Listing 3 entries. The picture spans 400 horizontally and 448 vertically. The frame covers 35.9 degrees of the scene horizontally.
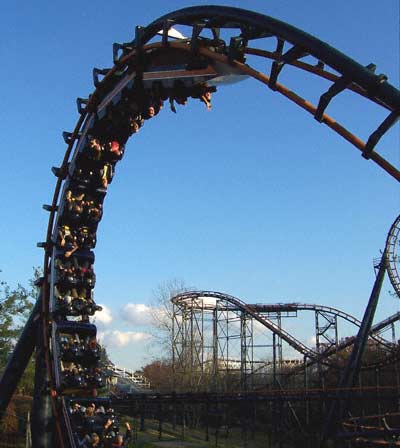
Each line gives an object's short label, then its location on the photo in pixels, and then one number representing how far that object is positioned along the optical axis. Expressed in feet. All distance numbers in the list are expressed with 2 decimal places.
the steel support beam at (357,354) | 59.21
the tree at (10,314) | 65.21
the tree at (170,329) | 105.19
